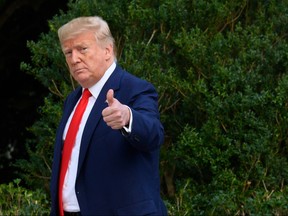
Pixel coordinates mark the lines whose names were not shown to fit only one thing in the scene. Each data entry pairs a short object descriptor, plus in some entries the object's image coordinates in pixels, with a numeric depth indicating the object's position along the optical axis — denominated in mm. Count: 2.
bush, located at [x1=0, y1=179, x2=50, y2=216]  9758
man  6074
